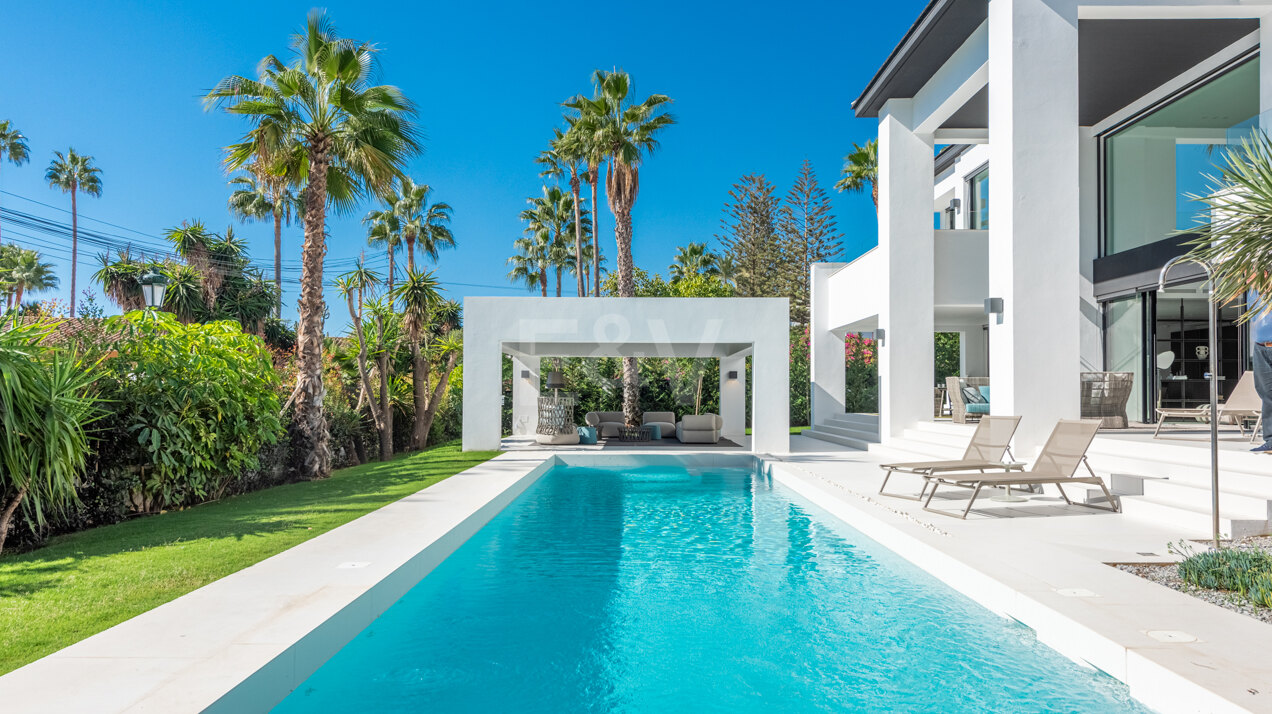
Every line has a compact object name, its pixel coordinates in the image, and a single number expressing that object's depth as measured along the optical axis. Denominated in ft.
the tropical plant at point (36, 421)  17.94
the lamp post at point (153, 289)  27.96
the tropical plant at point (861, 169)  84.84
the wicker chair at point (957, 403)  40.93
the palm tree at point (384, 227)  105.29
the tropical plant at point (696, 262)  120.57
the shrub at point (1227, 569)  13.57
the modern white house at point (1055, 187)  28.76
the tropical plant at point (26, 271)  123.34
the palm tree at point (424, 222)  105.70
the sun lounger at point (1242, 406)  26.68
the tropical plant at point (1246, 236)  17.40
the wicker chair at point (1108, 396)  33.22
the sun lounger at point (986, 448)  25.68
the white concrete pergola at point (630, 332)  46.52
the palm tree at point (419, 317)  54.70
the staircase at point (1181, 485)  18.65
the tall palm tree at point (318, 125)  35.09
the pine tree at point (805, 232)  110.11
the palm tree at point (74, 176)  133.39
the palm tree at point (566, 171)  94.17
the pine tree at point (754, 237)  112.57
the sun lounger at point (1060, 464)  21.99
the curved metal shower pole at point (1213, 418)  17.10
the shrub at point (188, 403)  24.49
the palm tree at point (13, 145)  120.47
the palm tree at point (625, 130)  64.59
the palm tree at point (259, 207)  98.43
